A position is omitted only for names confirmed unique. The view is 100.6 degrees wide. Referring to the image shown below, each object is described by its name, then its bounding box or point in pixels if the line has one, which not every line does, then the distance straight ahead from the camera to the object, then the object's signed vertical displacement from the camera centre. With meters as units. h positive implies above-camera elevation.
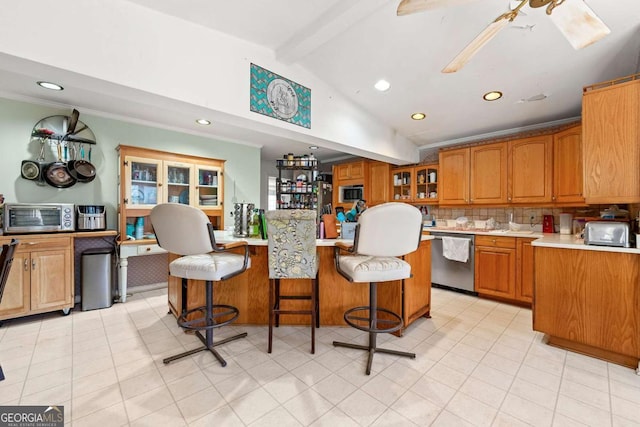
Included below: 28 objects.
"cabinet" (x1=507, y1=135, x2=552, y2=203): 3.29 +0.58
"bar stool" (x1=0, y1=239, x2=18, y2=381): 1.34 -0.24
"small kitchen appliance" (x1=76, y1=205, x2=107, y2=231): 3.04 -0.04
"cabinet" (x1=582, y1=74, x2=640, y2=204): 1.90 +0.54
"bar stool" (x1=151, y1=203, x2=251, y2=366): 1.82 -0.26
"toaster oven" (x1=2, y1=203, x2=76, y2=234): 2.63 -0.05
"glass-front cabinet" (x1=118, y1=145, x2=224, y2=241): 3.38 +0.44
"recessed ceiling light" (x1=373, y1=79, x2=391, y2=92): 2.86 +1.42
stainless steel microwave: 5.25 +0.43
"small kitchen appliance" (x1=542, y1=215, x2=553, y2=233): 3.48 -0.13
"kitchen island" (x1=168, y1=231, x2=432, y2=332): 2.50 -0.75
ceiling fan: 1.35 +1.06
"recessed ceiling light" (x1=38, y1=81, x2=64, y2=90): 2.58 +1.27
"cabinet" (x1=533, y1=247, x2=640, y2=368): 1.93 -0.68
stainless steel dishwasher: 3.58 -0.78
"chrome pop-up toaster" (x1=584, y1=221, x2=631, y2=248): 1.96 -0.14
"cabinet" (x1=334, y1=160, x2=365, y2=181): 5.21 +0.88
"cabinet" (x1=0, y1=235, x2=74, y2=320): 2.60 -0.67
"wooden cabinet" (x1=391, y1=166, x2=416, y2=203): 4.65 +0.54
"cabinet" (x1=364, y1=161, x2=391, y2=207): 4.92 +0.57
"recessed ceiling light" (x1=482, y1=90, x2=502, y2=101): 2.88 +1.32
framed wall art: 2.36 +1.11
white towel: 3.56 -0.47
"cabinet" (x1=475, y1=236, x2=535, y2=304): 3.17 -0.67
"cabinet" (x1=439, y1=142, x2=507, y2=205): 3.67 +0.57
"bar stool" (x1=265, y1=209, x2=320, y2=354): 1.96 -0.24
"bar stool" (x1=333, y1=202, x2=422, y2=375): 1.76 -0.23
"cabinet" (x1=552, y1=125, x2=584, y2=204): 3.02 +0.57
